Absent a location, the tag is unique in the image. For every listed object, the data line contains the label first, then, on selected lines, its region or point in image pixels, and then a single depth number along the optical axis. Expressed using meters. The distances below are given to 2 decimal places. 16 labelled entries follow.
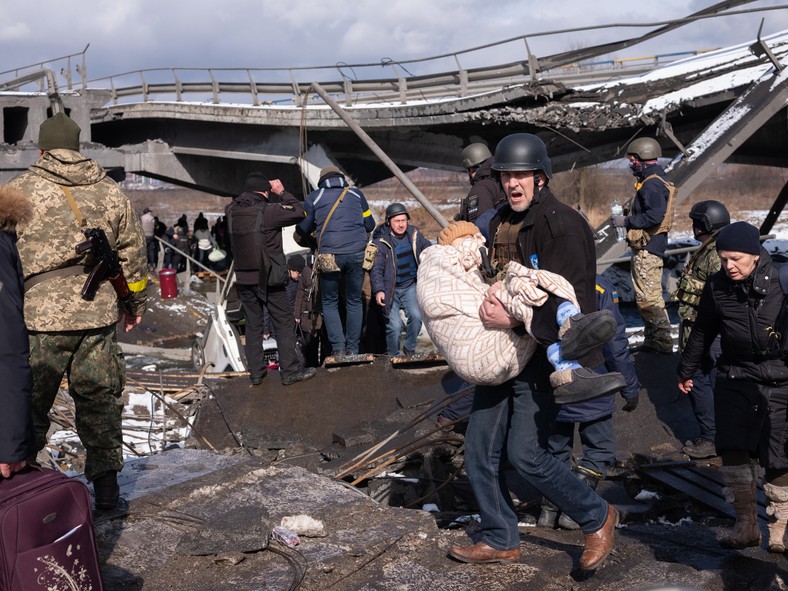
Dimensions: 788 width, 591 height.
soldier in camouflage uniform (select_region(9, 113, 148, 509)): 4.89
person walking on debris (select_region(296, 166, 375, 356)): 9.88
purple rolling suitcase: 3.13
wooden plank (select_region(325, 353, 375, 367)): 9.58
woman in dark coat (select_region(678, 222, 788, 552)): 4.68
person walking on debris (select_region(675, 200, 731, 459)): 7.37
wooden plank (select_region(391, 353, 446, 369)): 9.44
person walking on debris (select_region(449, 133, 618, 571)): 4.09
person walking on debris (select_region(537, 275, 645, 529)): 5.29
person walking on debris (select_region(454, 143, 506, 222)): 8.26
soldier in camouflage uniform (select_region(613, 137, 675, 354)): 9.15
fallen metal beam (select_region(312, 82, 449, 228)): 9.62
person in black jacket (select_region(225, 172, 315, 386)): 8.96
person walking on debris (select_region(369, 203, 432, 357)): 9.98
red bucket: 20.92
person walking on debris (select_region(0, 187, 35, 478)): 3.31
